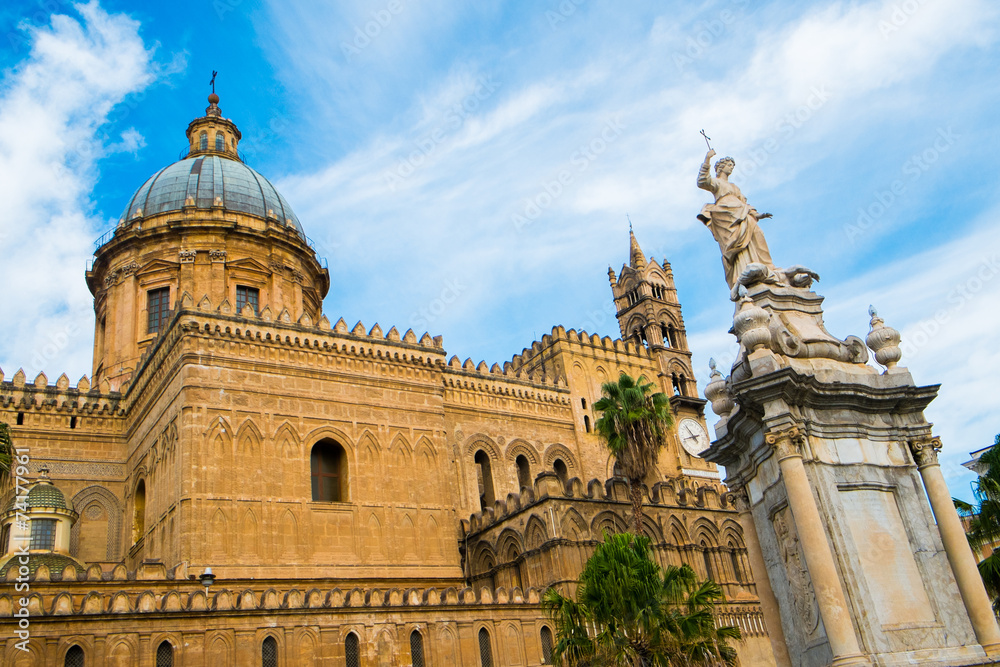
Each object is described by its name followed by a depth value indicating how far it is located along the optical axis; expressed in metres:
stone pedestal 8.41
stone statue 10.69
